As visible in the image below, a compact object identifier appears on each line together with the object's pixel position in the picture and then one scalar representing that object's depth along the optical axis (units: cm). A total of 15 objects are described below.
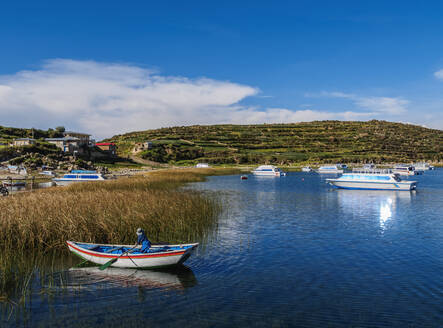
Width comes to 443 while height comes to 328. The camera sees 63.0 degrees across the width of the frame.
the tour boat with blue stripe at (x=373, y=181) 6178
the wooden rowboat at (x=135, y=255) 1909
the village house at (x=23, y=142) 10388
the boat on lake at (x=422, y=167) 13539
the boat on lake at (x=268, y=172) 10330
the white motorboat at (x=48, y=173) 6988
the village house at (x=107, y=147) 13738
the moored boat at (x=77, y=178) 6247
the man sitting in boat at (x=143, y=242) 1962
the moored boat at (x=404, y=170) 10707
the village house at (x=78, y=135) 13112
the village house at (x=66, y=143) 11181
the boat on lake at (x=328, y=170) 11588
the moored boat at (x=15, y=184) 4989
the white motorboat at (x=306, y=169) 12502
